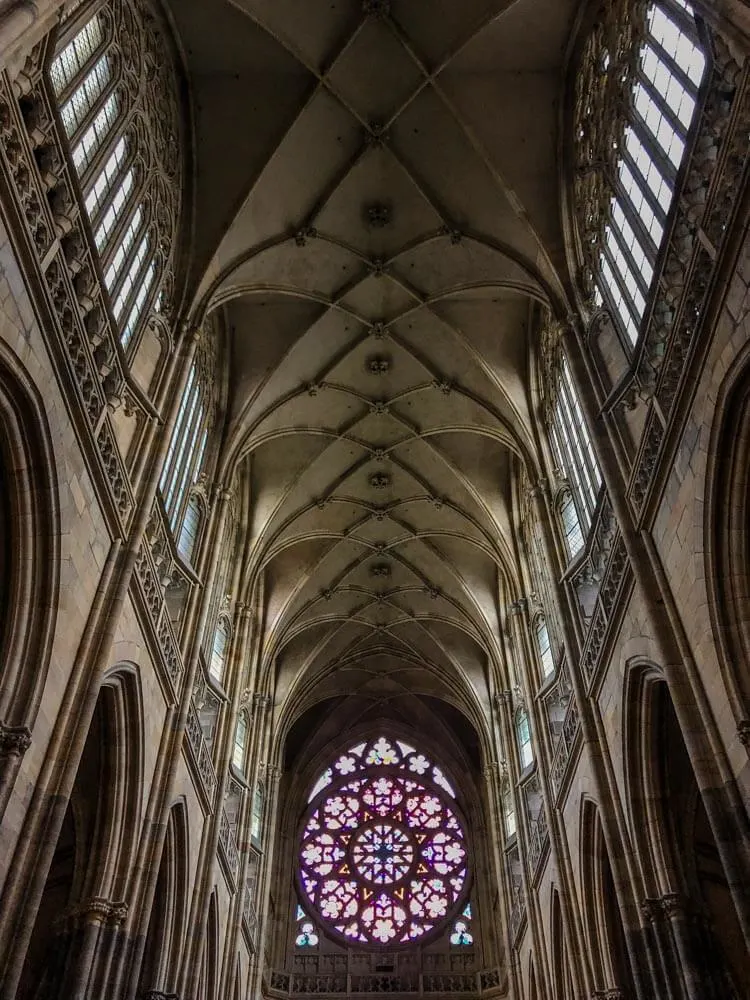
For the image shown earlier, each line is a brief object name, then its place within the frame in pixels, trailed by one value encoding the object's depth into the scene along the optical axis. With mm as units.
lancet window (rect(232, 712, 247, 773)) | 22544
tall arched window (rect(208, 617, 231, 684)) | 20167
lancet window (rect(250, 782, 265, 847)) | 23175
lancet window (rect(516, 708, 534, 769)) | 22391
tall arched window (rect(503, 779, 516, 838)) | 23078
